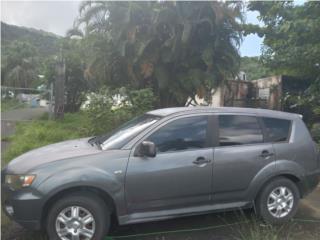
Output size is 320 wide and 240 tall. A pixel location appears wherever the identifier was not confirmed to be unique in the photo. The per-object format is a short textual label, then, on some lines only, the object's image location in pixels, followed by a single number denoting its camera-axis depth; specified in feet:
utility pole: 34.29
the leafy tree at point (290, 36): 20.29
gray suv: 10.12
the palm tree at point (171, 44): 27.32
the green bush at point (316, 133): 21.38
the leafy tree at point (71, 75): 40.54
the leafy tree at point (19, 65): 75.12
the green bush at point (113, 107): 22.33
